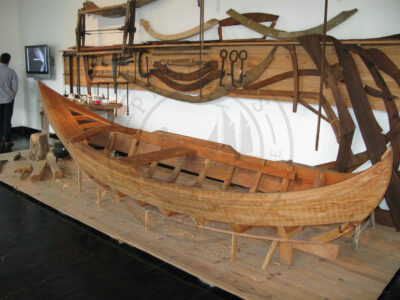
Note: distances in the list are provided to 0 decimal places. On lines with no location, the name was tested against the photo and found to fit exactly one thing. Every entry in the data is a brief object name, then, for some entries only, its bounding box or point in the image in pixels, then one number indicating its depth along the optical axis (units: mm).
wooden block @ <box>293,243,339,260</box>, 2363
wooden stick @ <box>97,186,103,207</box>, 3268
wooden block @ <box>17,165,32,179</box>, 4145
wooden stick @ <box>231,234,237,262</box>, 2352
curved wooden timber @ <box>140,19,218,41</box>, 4076
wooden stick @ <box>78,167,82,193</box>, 3715
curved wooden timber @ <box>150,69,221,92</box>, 4133
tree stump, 4887
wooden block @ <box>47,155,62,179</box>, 4074
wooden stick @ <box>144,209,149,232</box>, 2801
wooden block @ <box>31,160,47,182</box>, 3990
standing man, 5809
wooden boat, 1840
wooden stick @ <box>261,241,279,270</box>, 2319
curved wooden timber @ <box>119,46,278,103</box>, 3668
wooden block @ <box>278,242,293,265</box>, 2373
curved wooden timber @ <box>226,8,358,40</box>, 3148
